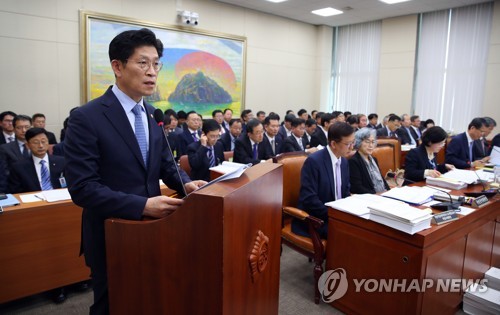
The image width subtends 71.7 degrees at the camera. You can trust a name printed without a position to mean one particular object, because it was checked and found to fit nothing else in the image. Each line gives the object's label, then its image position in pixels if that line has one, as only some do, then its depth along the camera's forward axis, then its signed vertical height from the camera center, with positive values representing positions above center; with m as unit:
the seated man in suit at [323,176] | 2.58 -0.47
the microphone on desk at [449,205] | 2.24 -0.56
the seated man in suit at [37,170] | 2.99 -0.56
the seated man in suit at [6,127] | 5.02 -0.33
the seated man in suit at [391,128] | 7.27 -0.23
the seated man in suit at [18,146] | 3.80 -0.48
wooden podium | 0.85 -0.39
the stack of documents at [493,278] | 2.62 -1.20
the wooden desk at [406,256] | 1.96 -0.87
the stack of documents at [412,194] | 2.36 -0.55
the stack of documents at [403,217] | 1.88 -0.56
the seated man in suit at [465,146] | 4.33 -0.35
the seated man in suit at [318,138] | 5.95 -0.41
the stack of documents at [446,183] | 2.88 -0.54
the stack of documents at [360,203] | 2.16 -0.59
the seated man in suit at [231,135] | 5.83 -0.40
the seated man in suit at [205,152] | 3.61 -0.45
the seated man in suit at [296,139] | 5.26 -0.40
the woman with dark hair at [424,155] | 3.30 -0.37
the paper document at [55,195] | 2.43 -0.64
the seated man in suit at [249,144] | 4.32 -0.41
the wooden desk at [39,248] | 2.23 -0.96
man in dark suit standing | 1.09 -0.16
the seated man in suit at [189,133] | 5.54 -0.37
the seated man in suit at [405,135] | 7.23 -0.37
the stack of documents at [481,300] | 2.36 -1.24
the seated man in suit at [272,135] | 4.94 -0.32
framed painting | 5.99 +0.91
